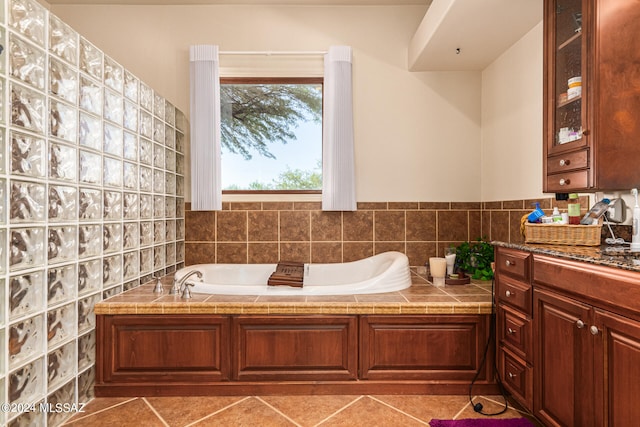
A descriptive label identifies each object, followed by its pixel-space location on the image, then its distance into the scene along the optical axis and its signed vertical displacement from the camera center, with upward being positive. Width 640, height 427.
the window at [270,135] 3.37 +0.69
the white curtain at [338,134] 3.25 +0.67
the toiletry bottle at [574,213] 1.93 +0.00
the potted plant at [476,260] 2.90 -0.35
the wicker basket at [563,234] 1.72 -0.09
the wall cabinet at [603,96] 1.59 +0.51
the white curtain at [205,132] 3.23 +0.69
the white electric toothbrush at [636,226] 1.60 -0.05
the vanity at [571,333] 1.22 -0.46
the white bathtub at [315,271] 3.01 -0.47
